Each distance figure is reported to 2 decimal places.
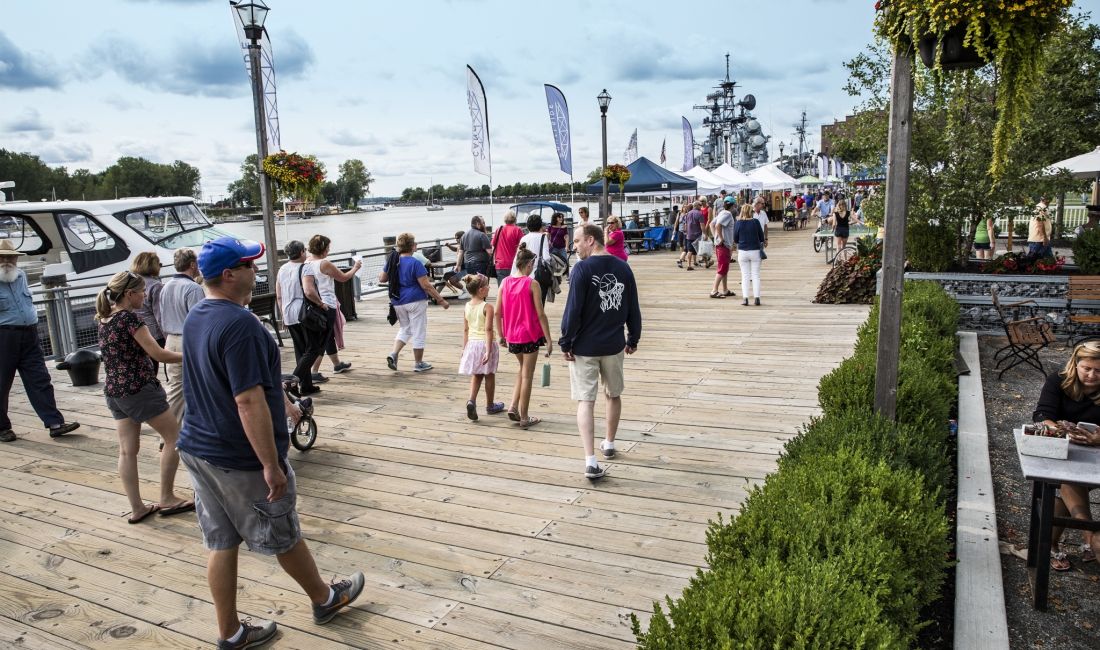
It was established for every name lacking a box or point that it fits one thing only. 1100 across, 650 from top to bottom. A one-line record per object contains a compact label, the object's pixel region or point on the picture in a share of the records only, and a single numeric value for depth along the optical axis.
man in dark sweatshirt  5.08
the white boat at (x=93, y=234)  12.09
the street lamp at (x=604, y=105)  20.34
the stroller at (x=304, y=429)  5.74
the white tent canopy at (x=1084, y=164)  14.20
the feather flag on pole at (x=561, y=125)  20.45
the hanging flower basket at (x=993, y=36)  3.49
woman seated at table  4.21
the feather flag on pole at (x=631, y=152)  25.81
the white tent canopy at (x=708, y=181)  28.22
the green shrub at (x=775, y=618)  2.27
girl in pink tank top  6.08
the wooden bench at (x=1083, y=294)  9.98
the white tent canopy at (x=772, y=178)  32.50
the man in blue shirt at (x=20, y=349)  6.16
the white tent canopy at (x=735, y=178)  30.70
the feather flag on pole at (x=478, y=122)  16.41
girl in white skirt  6.48
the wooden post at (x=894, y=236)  4.13
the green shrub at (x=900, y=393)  4.82
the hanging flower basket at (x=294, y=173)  10.19
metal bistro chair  8.45
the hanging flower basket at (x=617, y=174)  21.83
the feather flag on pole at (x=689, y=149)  31.36
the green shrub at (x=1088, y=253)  10.97
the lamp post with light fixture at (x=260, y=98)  9.83
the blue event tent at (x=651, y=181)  23.89
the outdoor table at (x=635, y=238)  23.19
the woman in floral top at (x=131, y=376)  4.54
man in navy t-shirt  2.99
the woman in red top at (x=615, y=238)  11.42
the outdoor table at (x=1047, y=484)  3.64
